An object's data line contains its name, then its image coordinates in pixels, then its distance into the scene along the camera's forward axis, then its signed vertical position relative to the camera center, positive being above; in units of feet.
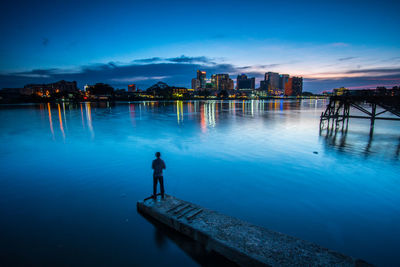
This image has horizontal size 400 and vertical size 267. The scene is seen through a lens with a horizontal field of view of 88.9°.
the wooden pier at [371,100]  92.87 -0.83
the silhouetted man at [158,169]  28.02 -9.11
